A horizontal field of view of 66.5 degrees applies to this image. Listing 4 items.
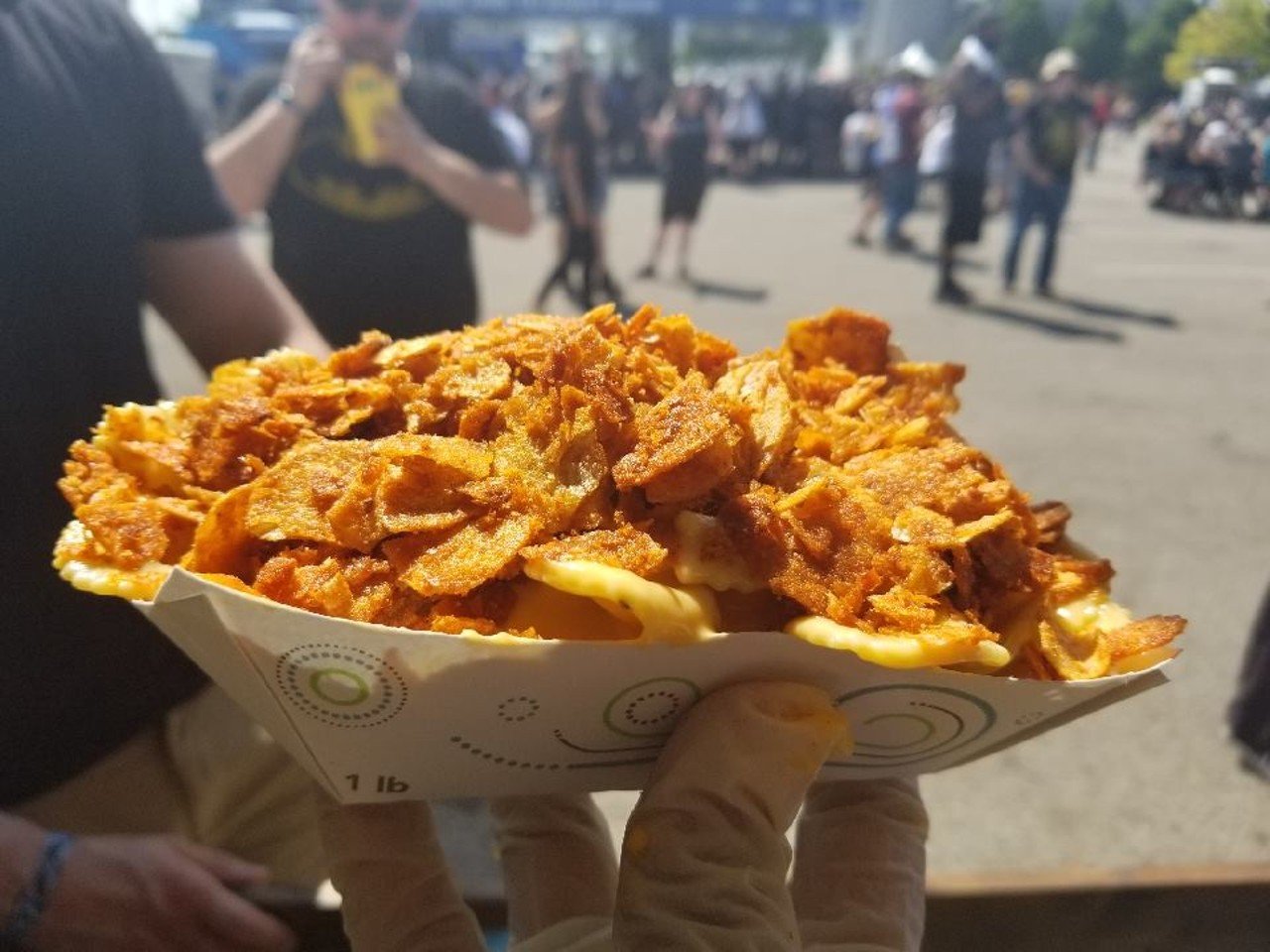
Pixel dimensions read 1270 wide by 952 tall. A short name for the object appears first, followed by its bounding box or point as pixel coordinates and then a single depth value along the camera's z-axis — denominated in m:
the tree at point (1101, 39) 35.28
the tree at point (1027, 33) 37.75
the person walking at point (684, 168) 9.69
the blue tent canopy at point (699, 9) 24.02
